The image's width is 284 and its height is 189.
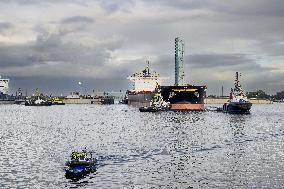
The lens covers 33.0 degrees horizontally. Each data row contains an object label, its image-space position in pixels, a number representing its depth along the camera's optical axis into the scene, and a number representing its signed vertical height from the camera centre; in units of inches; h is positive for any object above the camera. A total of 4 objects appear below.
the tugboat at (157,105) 7194.9 -57.4
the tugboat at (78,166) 1919.3 -268.8
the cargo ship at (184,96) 7047.2 +80.1
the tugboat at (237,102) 6540.4 -6.0
